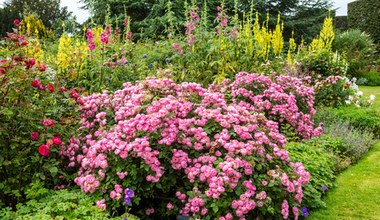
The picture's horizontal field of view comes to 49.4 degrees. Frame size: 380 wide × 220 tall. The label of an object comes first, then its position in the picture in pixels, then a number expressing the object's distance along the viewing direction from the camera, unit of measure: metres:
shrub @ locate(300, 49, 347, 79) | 8.70
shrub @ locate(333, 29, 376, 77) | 14.01
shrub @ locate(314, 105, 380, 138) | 6.66
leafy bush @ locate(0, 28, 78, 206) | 3.05
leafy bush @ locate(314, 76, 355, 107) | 7.59
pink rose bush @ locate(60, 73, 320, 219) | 2.88
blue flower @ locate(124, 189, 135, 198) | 2.84
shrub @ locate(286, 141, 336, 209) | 3.82
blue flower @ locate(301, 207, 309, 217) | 3.45
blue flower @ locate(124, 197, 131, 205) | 2.82
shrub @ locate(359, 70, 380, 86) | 13.86
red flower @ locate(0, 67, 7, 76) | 3.03
